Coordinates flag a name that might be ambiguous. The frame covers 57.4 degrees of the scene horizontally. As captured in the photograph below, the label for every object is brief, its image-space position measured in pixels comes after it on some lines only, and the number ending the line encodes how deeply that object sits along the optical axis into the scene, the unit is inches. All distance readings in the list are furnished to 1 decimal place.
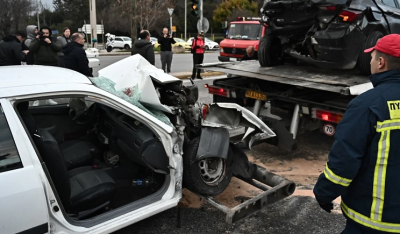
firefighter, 73.8
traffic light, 490.3
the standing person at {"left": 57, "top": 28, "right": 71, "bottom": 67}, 345.3
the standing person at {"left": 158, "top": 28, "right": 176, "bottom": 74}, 429.4
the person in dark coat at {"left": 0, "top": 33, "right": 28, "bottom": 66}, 284.2
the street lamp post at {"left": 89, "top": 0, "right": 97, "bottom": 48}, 1262.3
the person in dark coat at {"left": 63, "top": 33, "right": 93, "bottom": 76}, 242.5
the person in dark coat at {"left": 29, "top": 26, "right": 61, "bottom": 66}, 274.7
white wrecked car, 92.4
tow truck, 179.8
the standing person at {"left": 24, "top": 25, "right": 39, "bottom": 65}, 328.2
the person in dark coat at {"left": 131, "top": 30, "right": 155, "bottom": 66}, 329.7
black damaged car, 207.8
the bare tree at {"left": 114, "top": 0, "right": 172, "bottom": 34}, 1397.9
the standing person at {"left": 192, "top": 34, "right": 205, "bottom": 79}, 467.3
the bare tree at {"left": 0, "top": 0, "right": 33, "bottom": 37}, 1267.2
